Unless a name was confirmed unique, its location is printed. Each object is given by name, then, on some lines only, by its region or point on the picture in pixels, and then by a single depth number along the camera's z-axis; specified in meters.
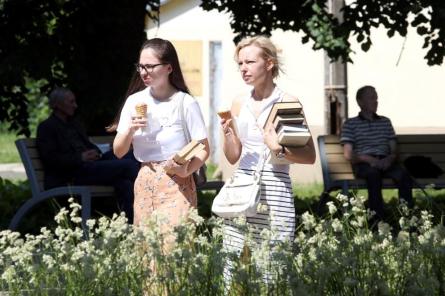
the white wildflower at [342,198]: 11.33
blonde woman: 12.99
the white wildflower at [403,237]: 11.23
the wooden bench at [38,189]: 20.54
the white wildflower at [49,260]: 10.96
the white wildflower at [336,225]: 11.04
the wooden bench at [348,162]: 23.21
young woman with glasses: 13.21
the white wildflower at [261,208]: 11.97
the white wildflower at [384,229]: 11.27
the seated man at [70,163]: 21.24
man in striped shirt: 23.15
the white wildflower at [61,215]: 11.42
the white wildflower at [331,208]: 10.97
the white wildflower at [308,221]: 10.85
